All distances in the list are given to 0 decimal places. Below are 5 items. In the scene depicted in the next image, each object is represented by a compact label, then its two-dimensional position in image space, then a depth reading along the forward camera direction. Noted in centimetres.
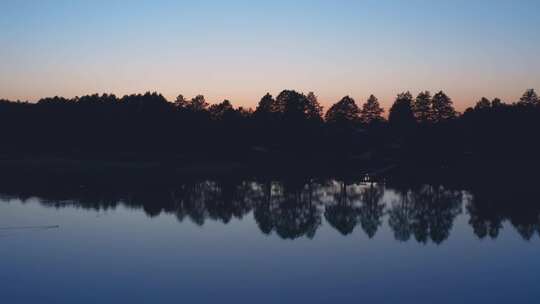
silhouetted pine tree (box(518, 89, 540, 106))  10615
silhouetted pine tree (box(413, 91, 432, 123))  10794
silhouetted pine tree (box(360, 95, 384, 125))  11825
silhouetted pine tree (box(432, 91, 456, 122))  10662
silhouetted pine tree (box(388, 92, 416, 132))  10338
